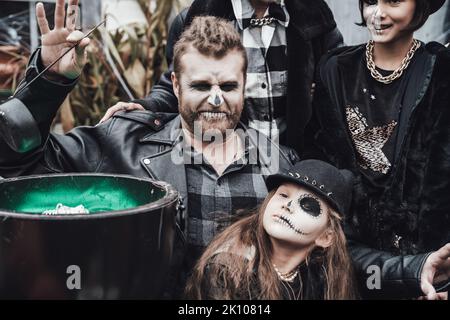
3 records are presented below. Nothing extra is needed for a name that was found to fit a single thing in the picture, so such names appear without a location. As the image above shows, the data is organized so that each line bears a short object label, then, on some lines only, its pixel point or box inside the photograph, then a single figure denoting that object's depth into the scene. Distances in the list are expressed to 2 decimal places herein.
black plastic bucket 2.01
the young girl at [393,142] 2.34
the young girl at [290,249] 2.21
